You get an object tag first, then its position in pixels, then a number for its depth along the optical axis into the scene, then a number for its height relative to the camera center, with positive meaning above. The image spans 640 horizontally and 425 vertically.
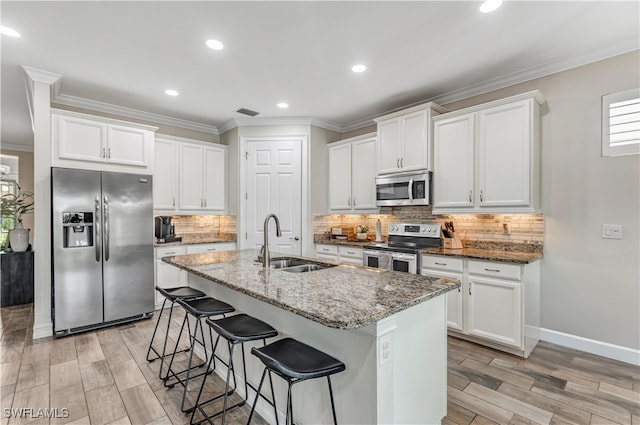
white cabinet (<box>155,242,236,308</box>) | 4.23 -0.79
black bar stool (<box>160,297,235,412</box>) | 2.09 -0.67
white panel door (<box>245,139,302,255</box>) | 4.76 +0.33
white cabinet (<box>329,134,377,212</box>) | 4.46 +0.55
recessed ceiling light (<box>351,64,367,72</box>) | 3.12 +1.43
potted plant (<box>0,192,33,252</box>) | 4.18 -0.09
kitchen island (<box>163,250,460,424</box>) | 1.40 -0.63
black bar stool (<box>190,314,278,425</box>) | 1.72 -0.67
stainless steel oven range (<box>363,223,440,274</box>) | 3.49 -0.42
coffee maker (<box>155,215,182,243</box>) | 4.37 -0.25
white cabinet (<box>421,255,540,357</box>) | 2.79 -0.86
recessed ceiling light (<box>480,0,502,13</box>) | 2.15 +1.42
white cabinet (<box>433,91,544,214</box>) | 2.98 +0.54
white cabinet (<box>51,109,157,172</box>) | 3.37 +0.79
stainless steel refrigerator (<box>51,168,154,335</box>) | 3.29 -0.40
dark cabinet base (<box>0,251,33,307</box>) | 4.45 -0.94
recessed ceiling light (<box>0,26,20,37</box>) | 2.46 +1.43
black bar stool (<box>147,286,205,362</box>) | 2.44 -0.65
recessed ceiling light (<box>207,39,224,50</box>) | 2.65 +1.42
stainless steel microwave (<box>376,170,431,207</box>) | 3.68 +0.28
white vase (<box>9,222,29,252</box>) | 4.48 -0.37
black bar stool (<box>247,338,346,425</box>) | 1.34 -0.68
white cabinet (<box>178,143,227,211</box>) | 4.69 +0.53
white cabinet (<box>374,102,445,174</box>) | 3.68 +0.88
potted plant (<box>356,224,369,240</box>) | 4.78 -0.33
